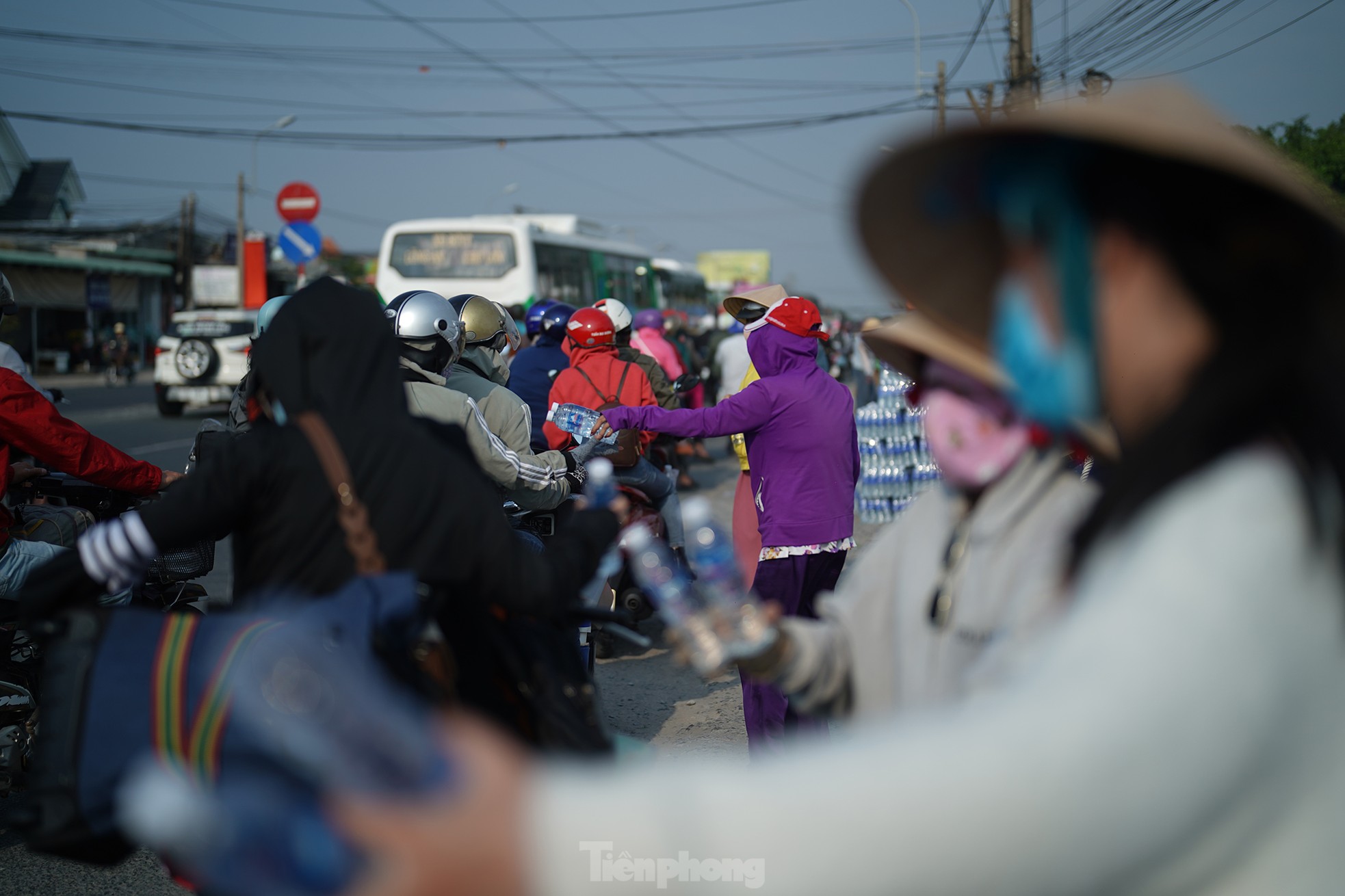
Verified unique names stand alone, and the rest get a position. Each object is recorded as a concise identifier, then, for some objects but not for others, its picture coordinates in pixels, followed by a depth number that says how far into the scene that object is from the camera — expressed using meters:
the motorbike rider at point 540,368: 7.42
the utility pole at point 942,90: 24.66
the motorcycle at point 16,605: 4.14
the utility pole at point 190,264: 45.47
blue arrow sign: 15.38
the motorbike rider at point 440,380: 4.21
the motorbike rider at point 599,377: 6.88
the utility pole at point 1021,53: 16.42
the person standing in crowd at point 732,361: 12.22
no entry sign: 16.03
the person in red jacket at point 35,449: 4.09
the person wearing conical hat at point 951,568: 1.36
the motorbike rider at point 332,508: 2.11
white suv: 20.48
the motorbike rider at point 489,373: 4.99
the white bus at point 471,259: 18.30
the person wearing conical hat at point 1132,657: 0.79
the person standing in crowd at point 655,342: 12.33
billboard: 86.62
